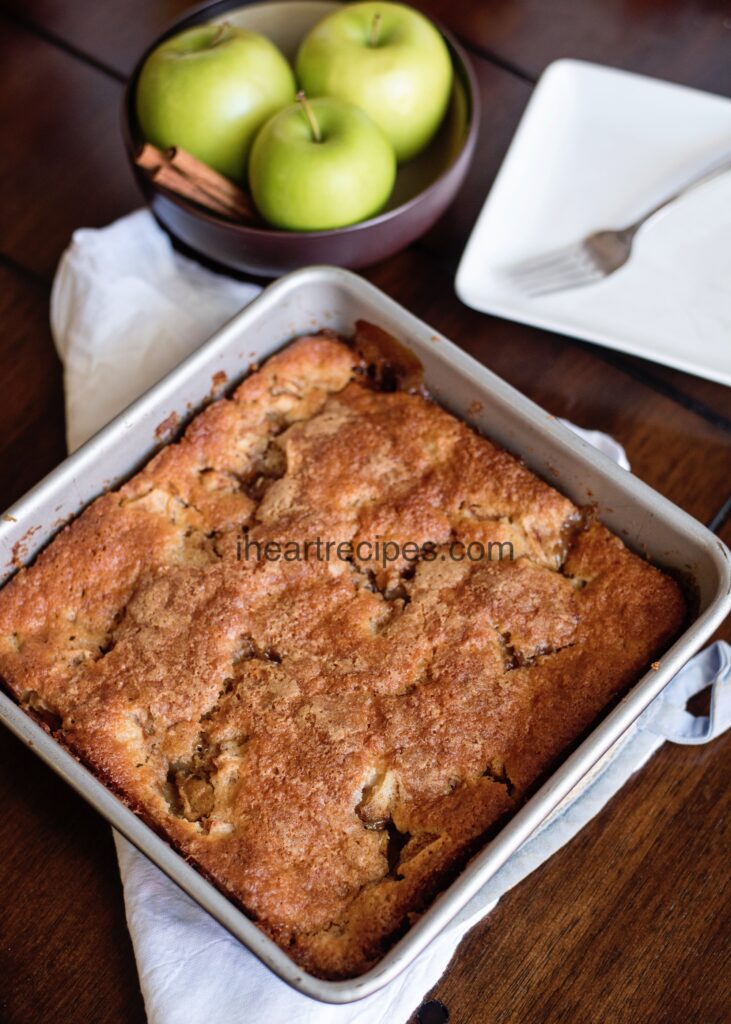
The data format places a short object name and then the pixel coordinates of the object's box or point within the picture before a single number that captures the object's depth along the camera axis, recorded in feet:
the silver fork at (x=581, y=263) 2.60
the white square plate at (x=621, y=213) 2.55
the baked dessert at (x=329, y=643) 2.05
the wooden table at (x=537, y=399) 2.14
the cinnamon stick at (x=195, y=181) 2.49
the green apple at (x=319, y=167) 2.42
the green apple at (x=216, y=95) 2.49
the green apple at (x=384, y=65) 2.53
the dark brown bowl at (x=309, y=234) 2.47
